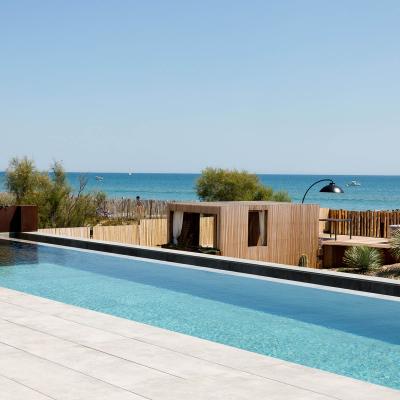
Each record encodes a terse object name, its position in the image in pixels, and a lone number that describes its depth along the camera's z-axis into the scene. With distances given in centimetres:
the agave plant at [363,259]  1848
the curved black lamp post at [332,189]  1755
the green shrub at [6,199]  2391
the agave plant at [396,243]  1792
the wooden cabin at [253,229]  1769
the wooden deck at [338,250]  2005
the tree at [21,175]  2966
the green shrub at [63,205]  2123
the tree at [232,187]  2961
